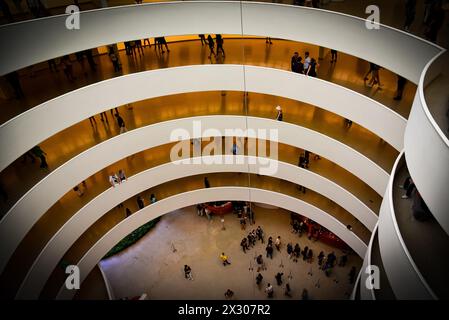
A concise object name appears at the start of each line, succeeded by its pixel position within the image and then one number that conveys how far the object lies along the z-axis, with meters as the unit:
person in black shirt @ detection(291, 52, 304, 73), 15.97
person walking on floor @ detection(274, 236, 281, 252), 22.17
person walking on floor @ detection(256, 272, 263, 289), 20.60
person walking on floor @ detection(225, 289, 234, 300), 20.12
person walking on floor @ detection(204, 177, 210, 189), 21.97
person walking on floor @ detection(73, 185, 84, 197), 18.47
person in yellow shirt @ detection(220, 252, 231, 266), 21.84
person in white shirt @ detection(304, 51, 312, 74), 15.52
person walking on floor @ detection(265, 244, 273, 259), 21.70
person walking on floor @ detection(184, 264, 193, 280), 21.15
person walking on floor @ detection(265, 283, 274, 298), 20.06
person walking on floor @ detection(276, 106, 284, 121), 17.97
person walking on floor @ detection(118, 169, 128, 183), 18.39
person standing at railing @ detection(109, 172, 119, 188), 18.17
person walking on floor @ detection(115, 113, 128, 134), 17.31
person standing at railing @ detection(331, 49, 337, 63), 17.34
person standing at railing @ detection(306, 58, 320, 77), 15.51
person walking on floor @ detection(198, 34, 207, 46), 18.48
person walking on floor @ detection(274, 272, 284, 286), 20.39
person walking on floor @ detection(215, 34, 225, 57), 17.64
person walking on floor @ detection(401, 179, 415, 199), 10.55
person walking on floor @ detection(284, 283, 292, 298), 20.00
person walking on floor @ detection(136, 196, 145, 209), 20.54
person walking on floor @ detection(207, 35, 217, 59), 17.55
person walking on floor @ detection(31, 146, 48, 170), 15.32
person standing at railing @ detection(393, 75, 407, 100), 14.16
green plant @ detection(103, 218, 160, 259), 22.92
